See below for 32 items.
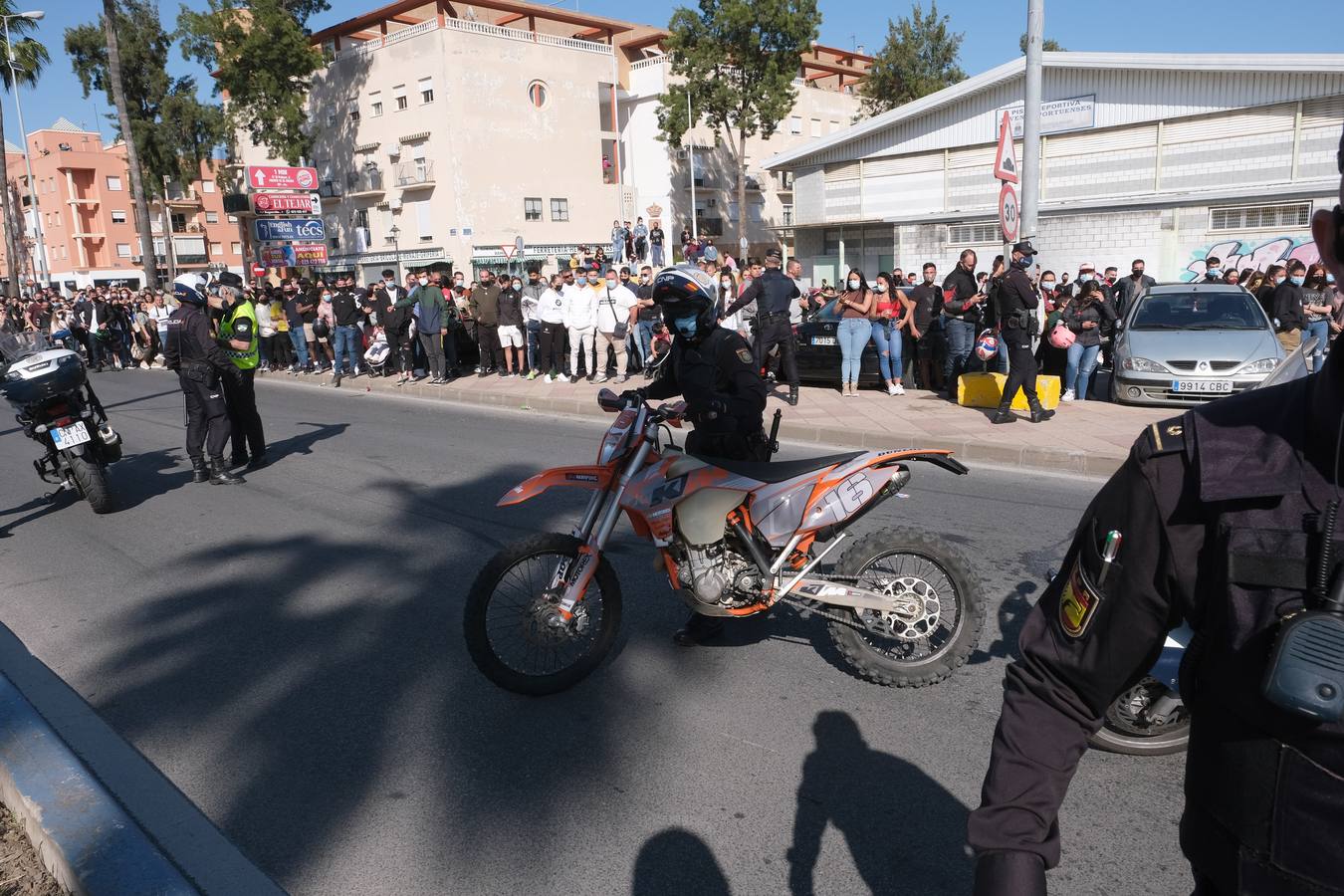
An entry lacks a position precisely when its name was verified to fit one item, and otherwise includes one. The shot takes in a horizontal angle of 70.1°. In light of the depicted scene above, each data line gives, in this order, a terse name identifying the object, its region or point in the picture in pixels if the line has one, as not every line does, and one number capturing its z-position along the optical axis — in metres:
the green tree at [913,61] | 45.75
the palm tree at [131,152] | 25.69
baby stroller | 16.95
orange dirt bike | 3.90
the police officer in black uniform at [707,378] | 4.38
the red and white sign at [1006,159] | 10.05
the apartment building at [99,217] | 71.38
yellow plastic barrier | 10.16
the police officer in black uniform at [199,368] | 8.13
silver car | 10.00
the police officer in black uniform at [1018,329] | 9.41
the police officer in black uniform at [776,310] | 11.76
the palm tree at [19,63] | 34.81
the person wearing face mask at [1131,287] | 13.12
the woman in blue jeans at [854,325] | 11.84
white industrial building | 21.19
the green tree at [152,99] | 41.66
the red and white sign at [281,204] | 21.66
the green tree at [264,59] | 39.03
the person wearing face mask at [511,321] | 15.86
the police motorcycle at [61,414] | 7.27
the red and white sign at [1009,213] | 10.44
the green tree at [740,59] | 39.59
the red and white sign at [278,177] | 22.25
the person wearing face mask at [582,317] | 14.77
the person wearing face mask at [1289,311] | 11.52
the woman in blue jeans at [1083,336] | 11.29
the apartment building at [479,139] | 42.06
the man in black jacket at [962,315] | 11.88
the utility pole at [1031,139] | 10.97
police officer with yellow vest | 8.76
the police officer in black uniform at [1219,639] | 1.13
